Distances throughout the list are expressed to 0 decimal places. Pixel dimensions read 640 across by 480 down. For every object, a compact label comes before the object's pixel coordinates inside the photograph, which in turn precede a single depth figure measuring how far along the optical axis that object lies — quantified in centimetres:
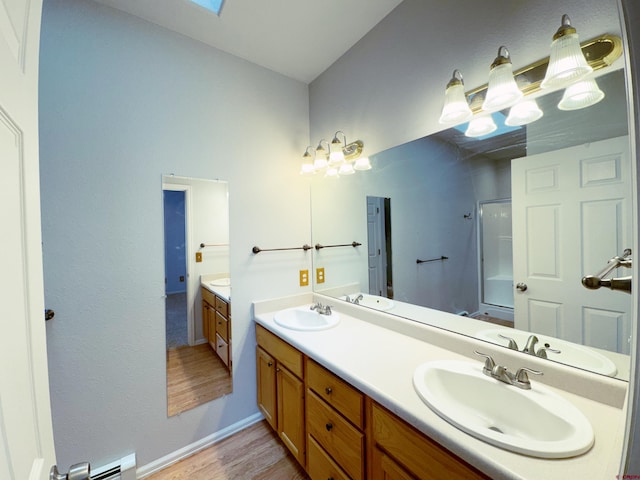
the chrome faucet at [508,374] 89
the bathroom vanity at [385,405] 65
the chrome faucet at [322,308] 174
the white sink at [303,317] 166
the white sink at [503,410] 65
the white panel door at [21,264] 39
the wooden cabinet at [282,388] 136
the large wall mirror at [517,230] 84
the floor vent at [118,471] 130
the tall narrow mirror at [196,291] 154
